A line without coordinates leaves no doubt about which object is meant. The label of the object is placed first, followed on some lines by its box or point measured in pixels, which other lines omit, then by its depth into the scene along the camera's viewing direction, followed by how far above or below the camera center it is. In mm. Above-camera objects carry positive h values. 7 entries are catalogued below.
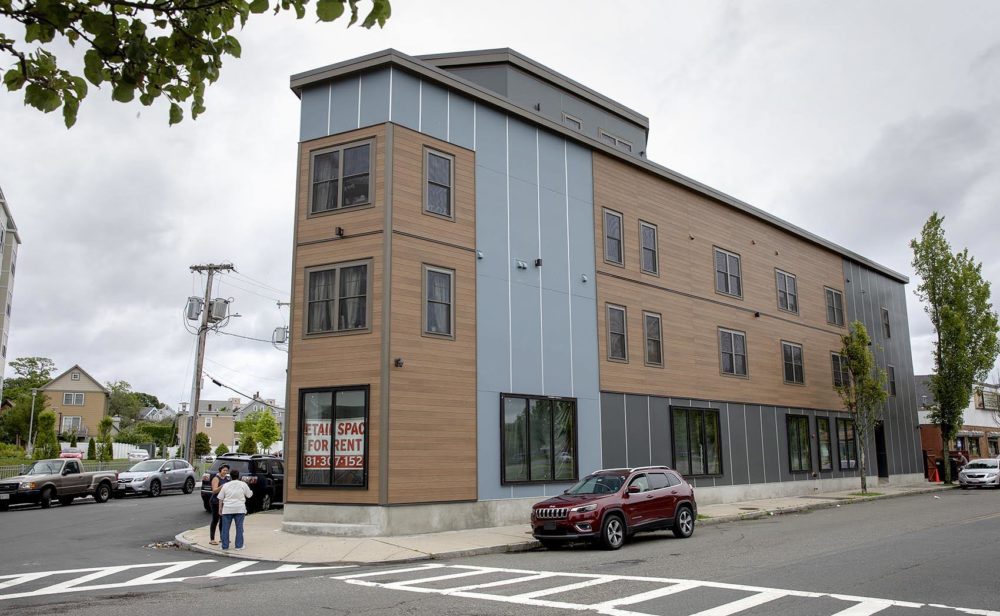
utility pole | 40312 +5203
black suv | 23969 -858
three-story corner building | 18578 +3887
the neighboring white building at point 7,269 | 61688 +14347
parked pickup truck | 27719 -1265
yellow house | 90750 +5846
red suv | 15648 -1288
